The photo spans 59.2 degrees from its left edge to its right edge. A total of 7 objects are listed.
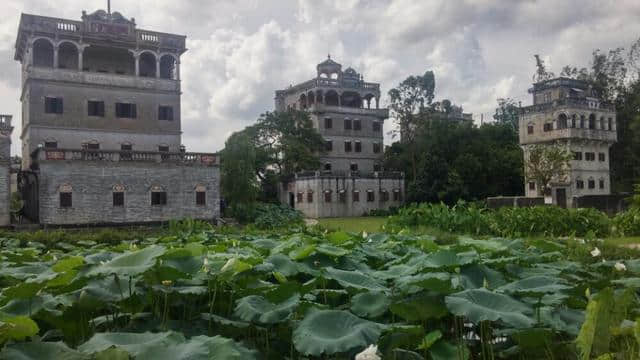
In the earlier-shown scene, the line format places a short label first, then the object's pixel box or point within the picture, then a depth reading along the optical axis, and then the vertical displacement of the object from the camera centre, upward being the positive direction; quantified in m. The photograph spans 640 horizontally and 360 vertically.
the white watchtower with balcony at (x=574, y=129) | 46.25 +5.34
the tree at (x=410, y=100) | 55.31 +9.50
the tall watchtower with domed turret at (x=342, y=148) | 48.31 +4.78
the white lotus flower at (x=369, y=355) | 2.50 -0.70
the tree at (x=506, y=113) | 67.19 +9.76
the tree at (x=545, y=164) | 41.02 +2.18
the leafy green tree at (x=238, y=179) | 37.31 +1.37
